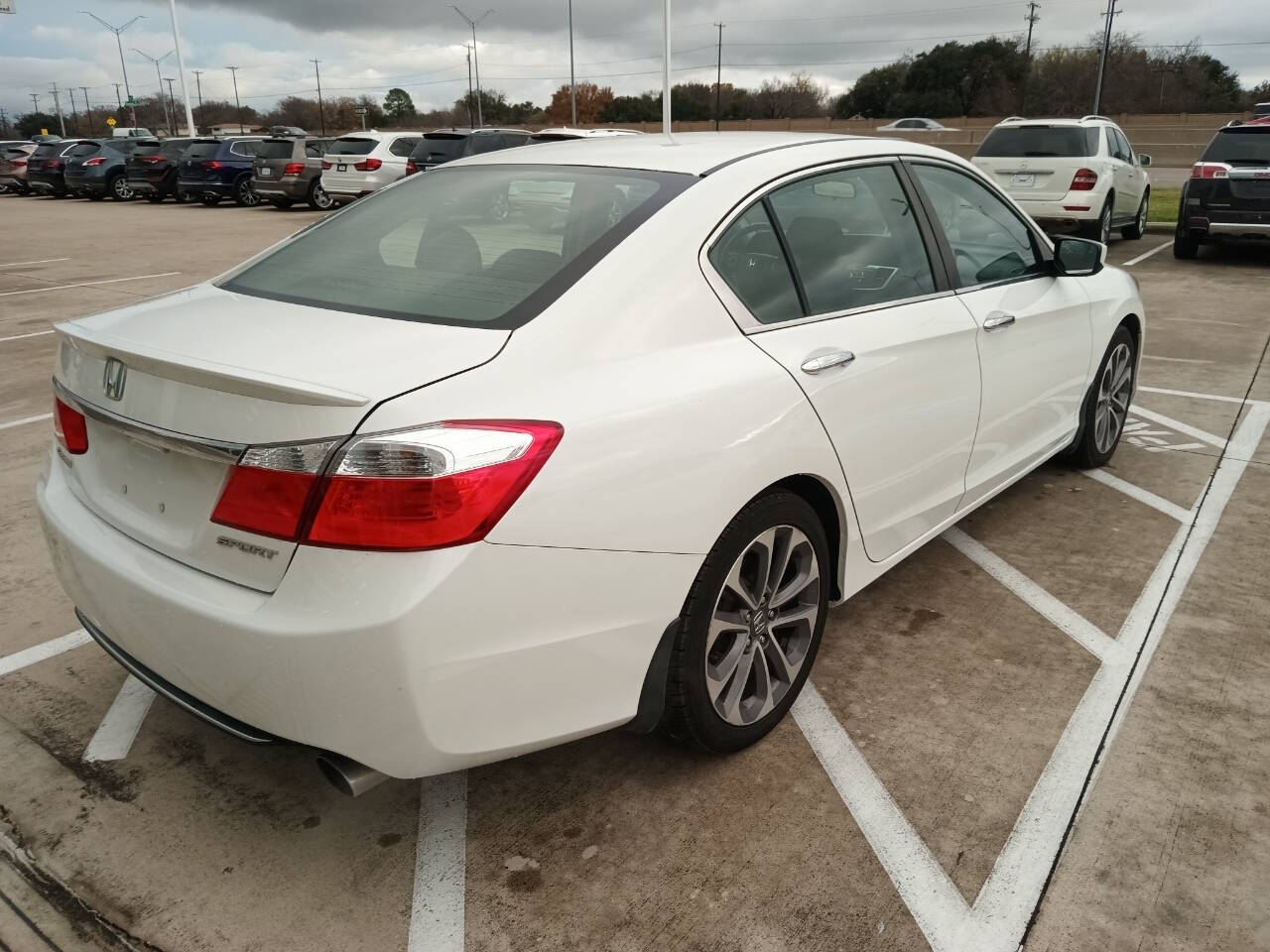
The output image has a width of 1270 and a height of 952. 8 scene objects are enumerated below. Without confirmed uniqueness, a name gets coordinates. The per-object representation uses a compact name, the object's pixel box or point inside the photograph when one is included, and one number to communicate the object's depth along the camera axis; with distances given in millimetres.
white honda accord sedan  1905
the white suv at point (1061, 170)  12258
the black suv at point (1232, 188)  11438
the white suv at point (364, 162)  19750
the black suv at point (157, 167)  26094
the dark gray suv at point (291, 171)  21844
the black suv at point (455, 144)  17281
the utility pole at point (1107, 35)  39725
